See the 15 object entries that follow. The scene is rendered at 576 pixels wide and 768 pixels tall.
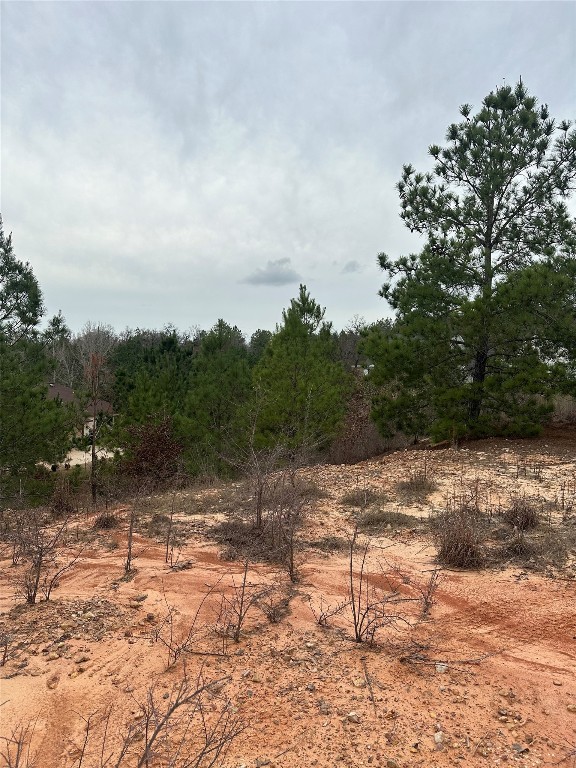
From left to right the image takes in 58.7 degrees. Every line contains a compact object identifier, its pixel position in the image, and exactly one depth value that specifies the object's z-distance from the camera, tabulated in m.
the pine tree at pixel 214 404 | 14.13
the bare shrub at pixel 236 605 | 3.64
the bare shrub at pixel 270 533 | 5.30
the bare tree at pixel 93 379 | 10.82
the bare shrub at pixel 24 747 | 2.42
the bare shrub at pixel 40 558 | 4.23
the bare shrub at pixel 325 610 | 3.84
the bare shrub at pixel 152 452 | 12.46
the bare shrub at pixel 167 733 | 2.47
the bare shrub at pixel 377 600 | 3.61
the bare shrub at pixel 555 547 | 5.00
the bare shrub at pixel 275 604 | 3.91
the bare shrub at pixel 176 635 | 3.36
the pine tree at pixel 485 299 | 11.42
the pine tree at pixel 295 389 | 13.06
